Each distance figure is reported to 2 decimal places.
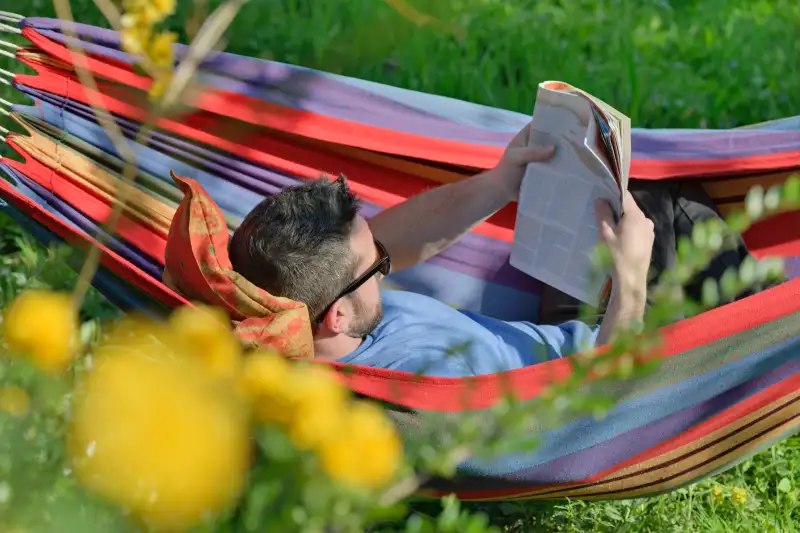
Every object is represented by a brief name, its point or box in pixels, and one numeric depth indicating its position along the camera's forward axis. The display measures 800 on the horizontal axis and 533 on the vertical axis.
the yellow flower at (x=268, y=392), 1.69
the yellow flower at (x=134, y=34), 2.44
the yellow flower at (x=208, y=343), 1.72
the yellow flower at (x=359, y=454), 1.58
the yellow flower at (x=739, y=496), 3.69
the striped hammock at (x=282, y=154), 3.80
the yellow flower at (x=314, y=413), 1.63
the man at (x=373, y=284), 3.55
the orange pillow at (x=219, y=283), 3.44
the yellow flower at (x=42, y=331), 1.78
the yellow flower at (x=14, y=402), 1.86
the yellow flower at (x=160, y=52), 2.44
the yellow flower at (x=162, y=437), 1.29
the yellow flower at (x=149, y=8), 2.57
